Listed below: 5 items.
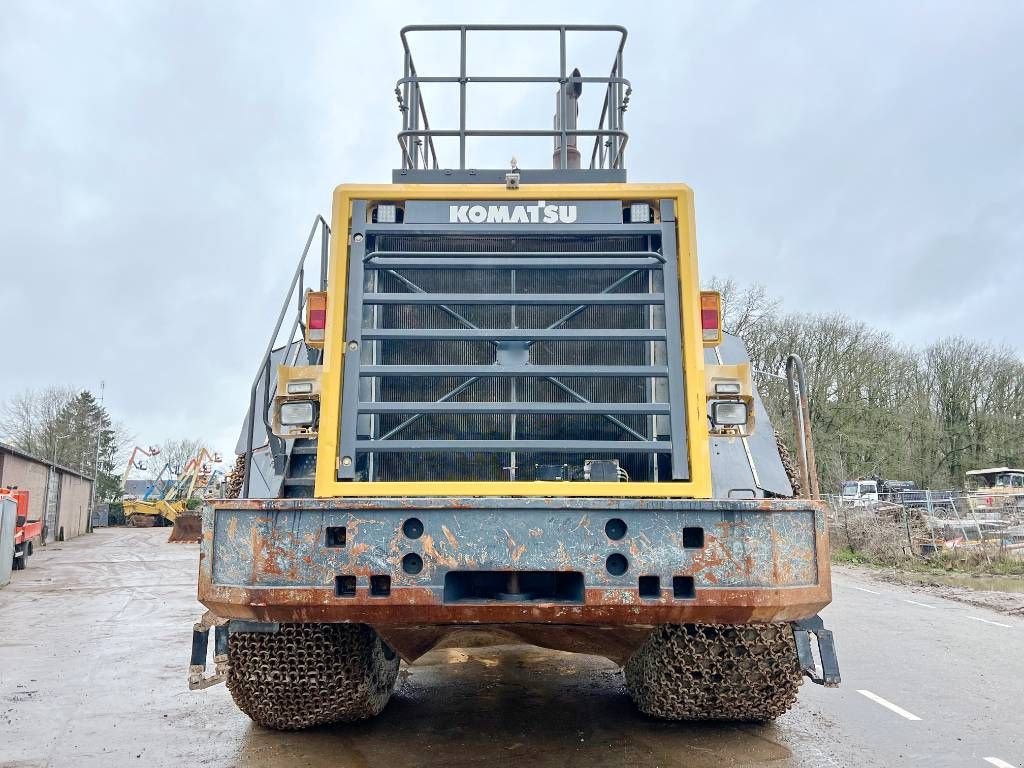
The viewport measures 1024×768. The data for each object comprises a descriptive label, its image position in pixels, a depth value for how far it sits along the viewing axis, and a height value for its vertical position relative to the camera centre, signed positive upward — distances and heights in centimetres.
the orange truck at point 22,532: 1730 +12
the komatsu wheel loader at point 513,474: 335 +28
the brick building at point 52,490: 2473 +165
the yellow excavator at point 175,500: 4266 +193
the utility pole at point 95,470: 3988 +365
